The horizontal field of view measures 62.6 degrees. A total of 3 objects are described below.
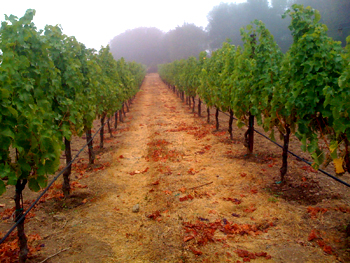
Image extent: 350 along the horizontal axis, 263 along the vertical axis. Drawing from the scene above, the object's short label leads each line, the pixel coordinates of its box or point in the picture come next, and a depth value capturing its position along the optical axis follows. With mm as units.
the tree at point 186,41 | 78750
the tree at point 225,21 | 53259
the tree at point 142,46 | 101125
